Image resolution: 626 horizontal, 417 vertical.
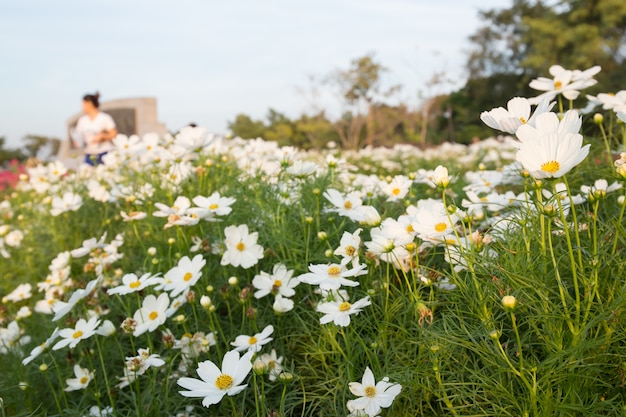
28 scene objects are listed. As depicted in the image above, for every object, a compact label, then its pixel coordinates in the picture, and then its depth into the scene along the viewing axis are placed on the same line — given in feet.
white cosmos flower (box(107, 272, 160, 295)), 5.30
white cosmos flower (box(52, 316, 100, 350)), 5.15
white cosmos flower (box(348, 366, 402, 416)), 4.05
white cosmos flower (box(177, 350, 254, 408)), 3.84
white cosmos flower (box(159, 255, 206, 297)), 5.42
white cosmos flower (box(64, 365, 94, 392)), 5.60
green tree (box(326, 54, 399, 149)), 69.82
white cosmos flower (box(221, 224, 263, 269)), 5.93
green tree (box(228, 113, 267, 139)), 79.41
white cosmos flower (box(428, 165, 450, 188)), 3.86
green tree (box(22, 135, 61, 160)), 111.45
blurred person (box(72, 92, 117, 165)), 19.97
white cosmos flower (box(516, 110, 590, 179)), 3.16
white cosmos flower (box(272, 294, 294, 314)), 5.20
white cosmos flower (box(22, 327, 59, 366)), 5.20
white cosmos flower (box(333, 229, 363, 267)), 4.79
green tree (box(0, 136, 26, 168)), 98.49
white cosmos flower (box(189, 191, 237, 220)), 6.05
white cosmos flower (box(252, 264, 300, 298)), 5.52
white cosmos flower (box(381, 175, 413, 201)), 6.11
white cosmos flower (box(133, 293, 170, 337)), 5.39
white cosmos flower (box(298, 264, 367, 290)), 4.39
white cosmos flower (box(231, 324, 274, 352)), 4.95
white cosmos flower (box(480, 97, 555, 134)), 3.78
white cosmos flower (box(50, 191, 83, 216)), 8.84
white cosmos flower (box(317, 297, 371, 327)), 4.31
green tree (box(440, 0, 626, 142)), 63.26
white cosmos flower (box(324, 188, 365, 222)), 5.70
